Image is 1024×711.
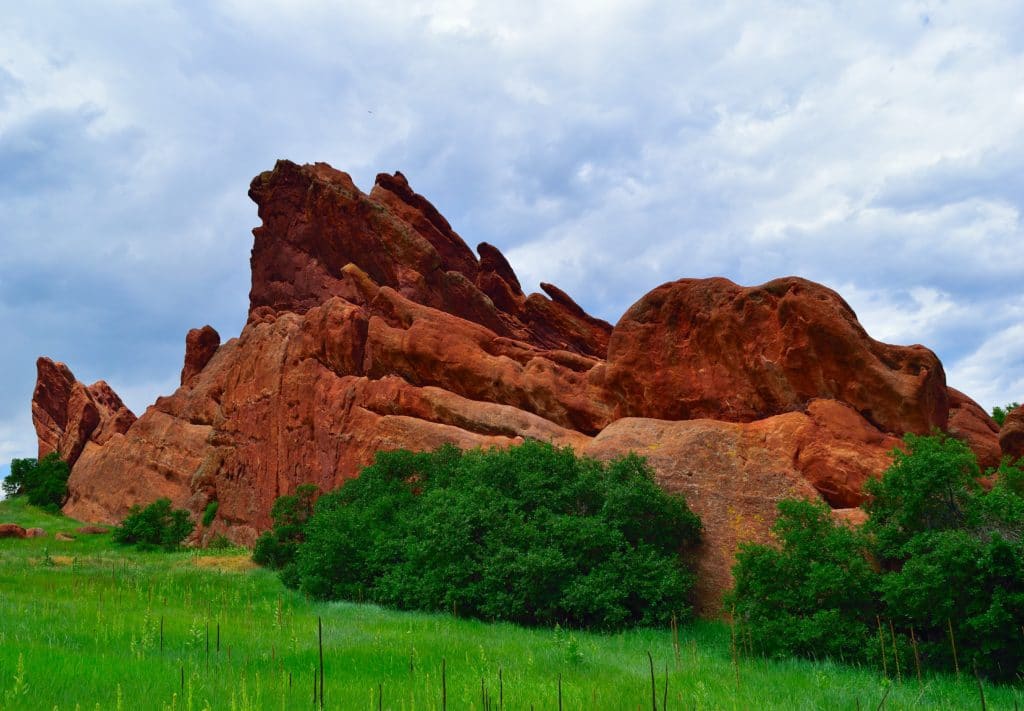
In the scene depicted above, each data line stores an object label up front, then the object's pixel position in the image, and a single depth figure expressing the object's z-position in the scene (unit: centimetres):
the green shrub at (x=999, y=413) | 5656
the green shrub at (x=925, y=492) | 1584
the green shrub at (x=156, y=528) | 3941
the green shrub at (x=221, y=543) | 3944
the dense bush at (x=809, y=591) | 1537
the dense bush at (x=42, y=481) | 6247
